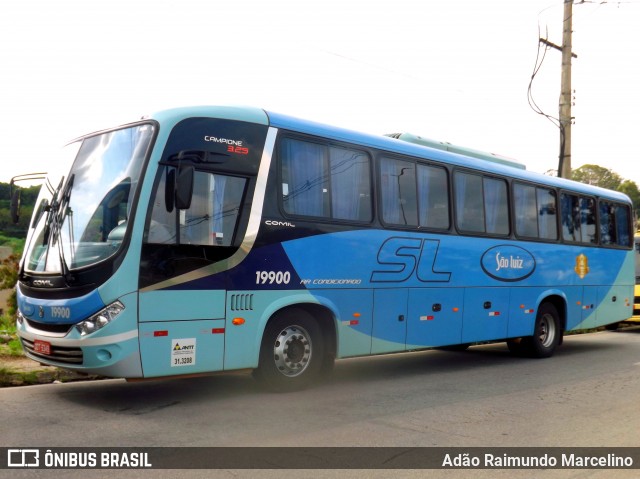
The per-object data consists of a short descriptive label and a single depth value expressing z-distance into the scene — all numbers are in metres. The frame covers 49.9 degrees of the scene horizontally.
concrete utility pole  21.22
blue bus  7.19
